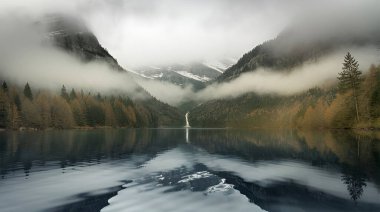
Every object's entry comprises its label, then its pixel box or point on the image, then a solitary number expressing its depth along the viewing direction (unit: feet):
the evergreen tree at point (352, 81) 463.01
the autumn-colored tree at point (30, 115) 577.02
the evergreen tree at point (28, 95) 646.49
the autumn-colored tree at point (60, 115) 628.69
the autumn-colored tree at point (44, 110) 599.74
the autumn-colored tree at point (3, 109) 556.06
